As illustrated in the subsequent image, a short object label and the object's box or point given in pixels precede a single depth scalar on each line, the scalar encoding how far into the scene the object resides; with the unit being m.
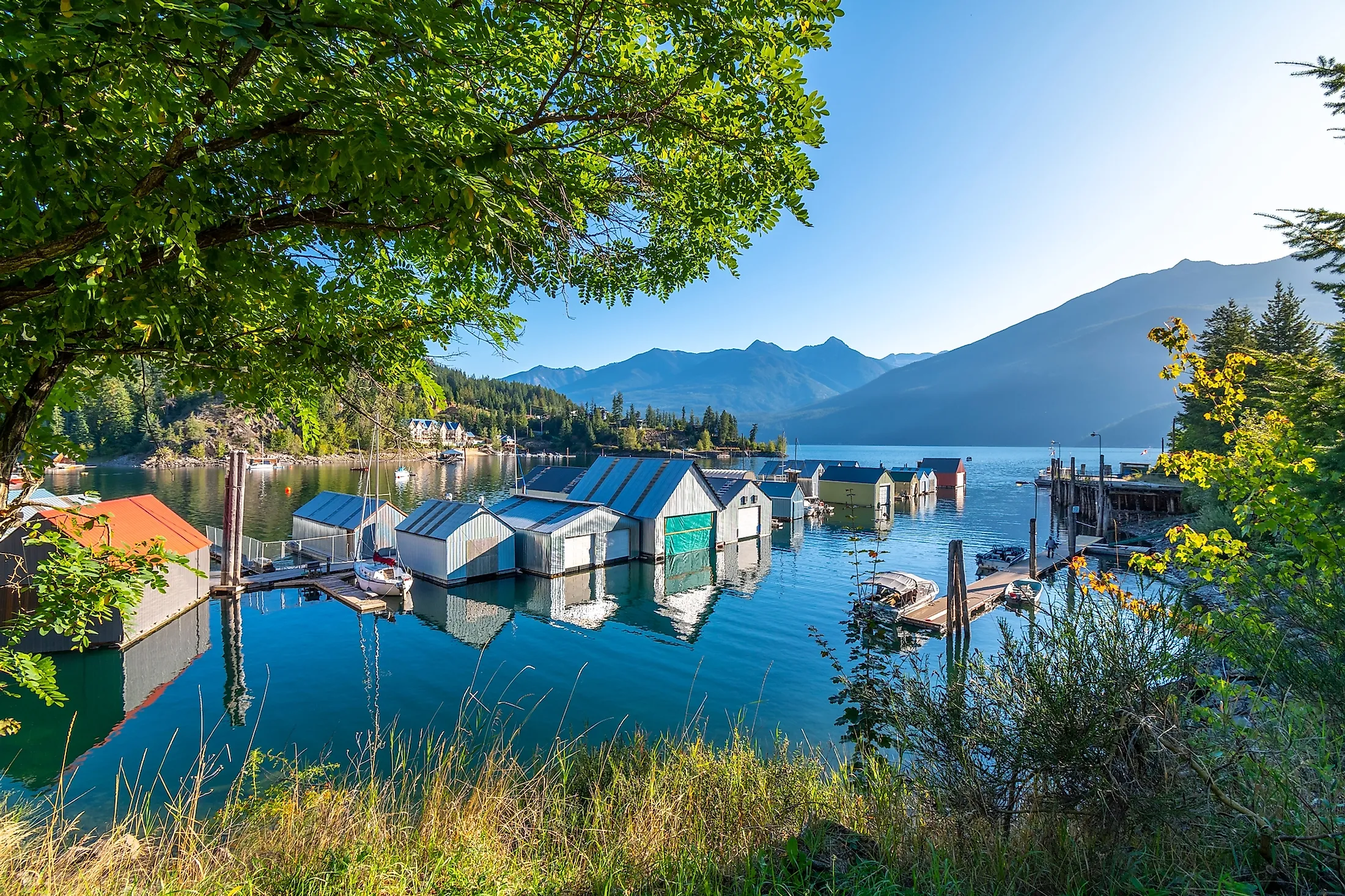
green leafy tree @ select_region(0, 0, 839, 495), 1.91
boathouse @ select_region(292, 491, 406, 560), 27.30
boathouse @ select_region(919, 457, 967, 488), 69.75
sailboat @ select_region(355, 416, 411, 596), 21.77
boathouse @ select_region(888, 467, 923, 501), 61.72
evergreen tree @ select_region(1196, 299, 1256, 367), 33.12
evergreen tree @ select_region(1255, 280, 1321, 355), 33.03
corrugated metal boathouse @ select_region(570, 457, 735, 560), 29.52
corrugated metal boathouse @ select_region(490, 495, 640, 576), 25.55
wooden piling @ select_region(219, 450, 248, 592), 21.52
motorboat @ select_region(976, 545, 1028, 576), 27.86
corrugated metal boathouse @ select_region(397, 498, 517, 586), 23.67
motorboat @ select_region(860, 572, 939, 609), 20.55
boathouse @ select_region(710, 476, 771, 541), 34.97
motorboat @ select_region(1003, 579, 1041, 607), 22.03
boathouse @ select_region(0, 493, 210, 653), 14.59
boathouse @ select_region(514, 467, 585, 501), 38.28
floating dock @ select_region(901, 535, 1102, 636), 19.66
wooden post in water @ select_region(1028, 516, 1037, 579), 25.52
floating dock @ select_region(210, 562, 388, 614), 20.34
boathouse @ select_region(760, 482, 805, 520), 45.84
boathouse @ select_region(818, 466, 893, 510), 53.97
